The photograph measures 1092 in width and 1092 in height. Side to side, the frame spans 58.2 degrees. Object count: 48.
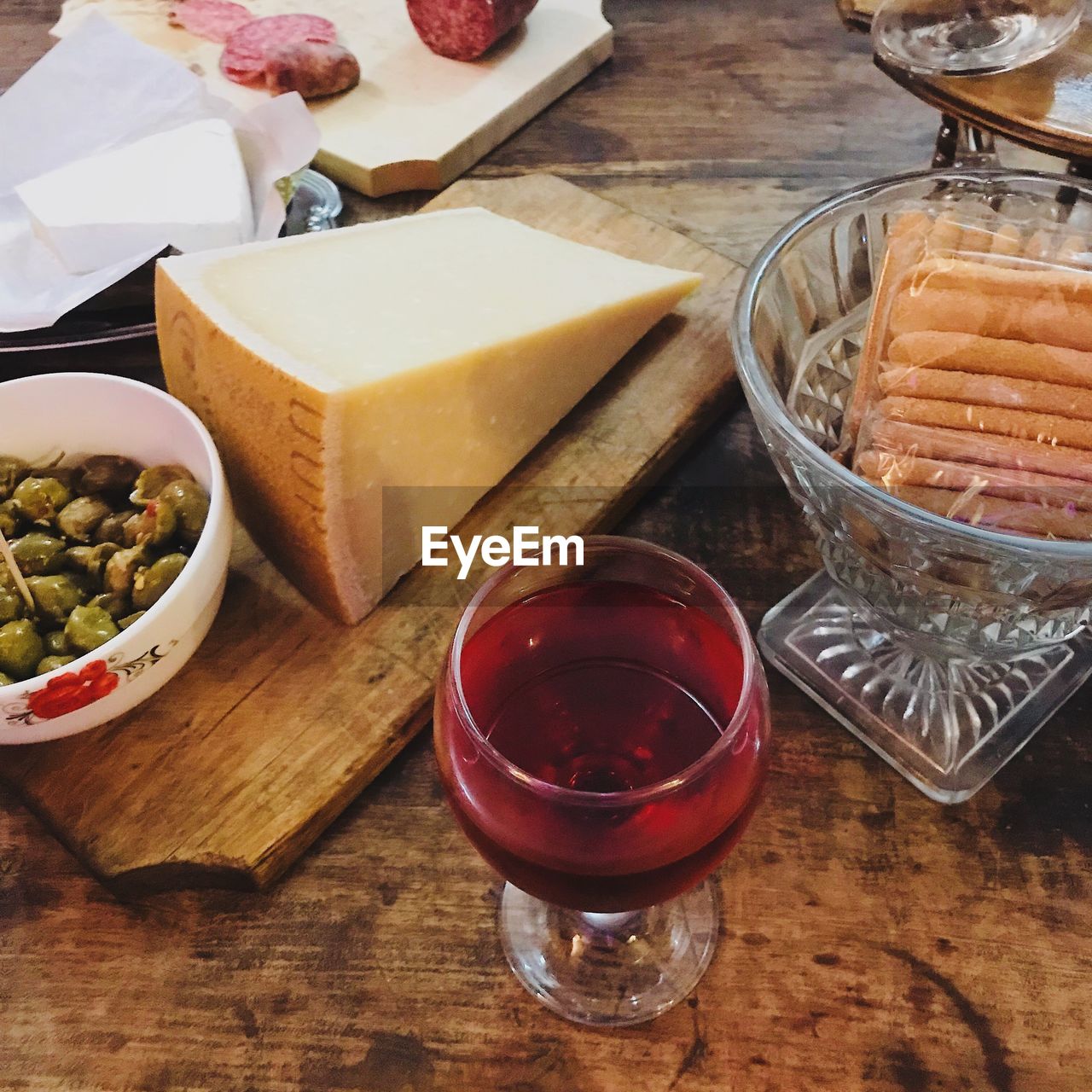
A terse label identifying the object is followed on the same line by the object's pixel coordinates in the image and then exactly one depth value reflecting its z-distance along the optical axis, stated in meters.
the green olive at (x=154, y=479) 0.63
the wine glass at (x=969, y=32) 0.69
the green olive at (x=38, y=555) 0.60
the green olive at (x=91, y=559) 0.60
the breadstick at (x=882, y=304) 0.56
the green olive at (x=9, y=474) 0.63
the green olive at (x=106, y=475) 0.64
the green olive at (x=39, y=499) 0.62
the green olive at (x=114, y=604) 0.58
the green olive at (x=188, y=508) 0.60
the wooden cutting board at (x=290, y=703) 0.56
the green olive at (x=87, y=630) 0.55
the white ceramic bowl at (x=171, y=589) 0.53
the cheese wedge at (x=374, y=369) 0.61
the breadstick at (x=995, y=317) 0.52
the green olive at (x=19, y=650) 0.54
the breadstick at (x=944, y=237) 0.57
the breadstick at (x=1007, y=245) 0.57
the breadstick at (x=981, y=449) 0.50
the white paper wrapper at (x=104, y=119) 0.85
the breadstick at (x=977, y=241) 0.57
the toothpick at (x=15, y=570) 0.55
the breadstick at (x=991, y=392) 0.50
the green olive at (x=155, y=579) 0.57
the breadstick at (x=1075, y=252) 0.57
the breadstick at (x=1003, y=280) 0.52
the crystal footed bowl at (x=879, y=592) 0.51
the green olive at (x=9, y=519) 0.61
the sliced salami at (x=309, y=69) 1.01
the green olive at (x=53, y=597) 0.58
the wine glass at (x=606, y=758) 0.40
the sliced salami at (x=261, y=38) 1.04
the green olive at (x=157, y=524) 0.59
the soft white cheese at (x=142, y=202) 0.80
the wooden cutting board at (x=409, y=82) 0.97
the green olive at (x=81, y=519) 0.62
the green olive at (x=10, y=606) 0.56
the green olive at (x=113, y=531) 0.61
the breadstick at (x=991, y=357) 0.51
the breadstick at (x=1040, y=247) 0.57
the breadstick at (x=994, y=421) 0.50
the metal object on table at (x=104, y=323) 0.75
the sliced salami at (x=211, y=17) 1.11
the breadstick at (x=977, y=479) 0.50
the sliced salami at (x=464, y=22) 1.03
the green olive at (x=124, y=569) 0.58
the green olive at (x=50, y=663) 0.54
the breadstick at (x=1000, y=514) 0.49
